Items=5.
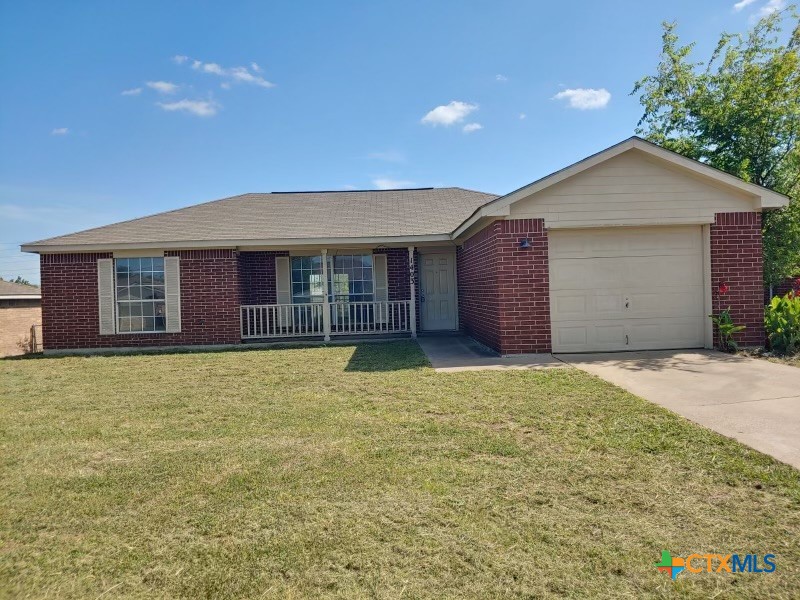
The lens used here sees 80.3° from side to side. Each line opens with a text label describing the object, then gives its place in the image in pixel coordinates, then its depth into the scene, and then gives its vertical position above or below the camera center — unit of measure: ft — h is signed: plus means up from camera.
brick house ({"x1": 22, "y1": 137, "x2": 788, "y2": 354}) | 28.58 +2.38
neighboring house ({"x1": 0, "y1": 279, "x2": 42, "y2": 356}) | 44.01 -1.79
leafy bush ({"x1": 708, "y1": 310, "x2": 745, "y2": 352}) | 27.73 -2.49
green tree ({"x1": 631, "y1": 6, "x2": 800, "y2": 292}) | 34.27 +12.54
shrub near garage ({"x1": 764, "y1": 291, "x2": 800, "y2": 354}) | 27.07 -2.34
